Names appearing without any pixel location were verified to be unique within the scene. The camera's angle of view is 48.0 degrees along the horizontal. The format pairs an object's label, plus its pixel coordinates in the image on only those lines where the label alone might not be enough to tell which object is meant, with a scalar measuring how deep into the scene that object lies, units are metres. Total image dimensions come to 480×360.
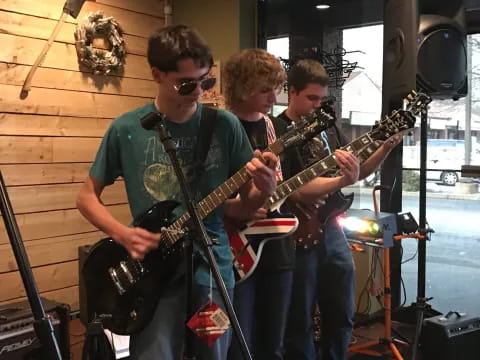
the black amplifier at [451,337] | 2.58
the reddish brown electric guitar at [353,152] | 2.15
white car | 3.31
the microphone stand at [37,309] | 0.88
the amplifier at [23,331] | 2.34
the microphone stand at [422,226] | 2.83
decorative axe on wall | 3.03
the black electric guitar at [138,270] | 1.51
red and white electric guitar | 1.91
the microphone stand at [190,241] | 1.19
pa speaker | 2.64
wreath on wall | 3.26
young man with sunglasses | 1.48
